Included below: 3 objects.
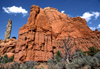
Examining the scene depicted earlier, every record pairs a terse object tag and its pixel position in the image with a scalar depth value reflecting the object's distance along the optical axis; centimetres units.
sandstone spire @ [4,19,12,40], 4944
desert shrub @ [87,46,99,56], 2624
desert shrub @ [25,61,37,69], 1370
